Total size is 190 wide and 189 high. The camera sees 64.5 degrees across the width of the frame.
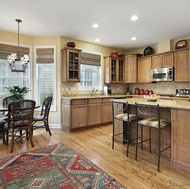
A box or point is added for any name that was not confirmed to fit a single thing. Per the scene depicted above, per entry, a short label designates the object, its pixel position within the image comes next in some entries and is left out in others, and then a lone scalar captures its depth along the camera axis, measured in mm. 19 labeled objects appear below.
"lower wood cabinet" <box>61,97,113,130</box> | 4230
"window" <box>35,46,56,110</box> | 4609
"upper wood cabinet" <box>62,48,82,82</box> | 4445
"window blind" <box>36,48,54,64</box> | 4602
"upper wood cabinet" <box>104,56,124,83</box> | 5551
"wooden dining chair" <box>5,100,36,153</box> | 2889
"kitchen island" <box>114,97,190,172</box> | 2209
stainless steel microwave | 4699
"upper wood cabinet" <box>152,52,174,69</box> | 4750
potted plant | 3373
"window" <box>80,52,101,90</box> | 5188
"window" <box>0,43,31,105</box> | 4166
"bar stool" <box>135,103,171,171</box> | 2354
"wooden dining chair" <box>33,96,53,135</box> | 3716
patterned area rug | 1897
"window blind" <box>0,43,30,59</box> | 4129
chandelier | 3465
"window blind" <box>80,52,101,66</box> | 5129
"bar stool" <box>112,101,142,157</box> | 3232
